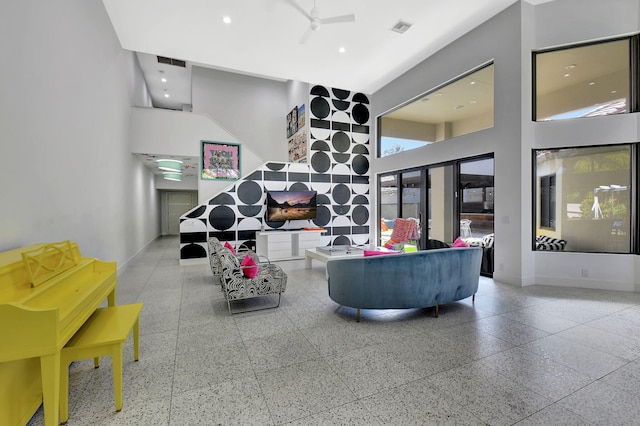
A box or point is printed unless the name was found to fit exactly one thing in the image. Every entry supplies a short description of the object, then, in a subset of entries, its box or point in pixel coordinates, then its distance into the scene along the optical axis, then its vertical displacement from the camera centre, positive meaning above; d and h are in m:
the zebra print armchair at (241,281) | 3.47 -0.89
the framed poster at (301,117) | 8.42 +2.87
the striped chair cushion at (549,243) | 4.75 -0.59
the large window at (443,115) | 5.39 +2.21
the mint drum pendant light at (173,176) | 9.43 +1.27
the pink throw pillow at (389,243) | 6.62 -0.80
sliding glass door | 5.36 +0.24
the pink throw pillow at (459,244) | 3.86 -0.48
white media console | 7.09 -0.82
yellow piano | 1.40 -0.57
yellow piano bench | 1.72 -0.84
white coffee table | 5.08 -0.84
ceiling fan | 4.48 +3.11
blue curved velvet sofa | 3.14 -0.80
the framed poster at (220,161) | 7.25 +1.36
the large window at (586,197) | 4.45 +0.19
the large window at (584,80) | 4.47 +2.15
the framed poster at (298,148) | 8.29 +1.99
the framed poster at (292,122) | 8.98 +2.98
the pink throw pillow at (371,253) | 3.64 -0.56
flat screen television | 7.43 +0.17
